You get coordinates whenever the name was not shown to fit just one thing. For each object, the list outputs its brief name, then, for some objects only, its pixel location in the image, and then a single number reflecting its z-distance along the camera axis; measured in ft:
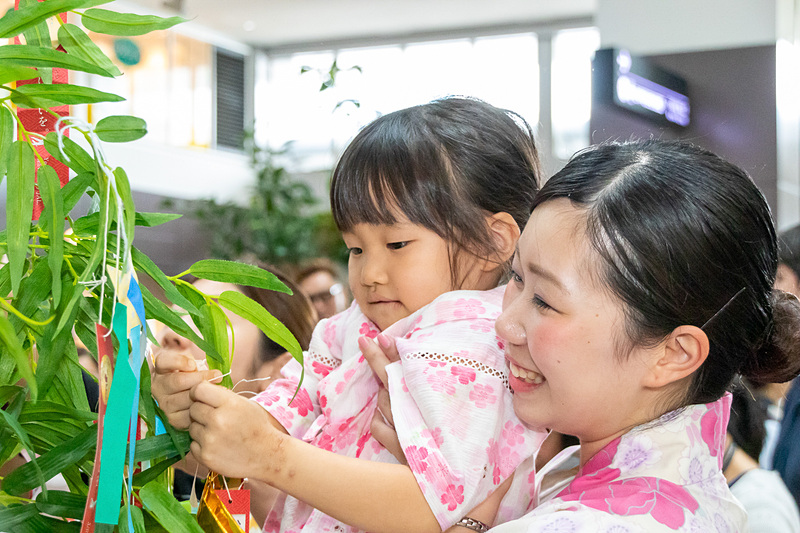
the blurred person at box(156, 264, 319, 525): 6.48
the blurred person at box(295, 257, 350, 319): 11.57
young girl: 3.05
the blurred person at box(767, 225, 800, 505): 7.98
